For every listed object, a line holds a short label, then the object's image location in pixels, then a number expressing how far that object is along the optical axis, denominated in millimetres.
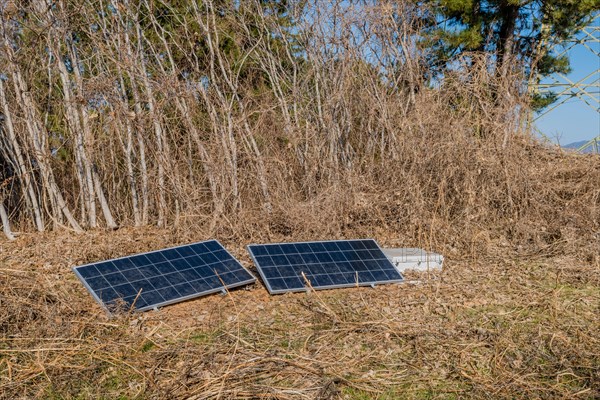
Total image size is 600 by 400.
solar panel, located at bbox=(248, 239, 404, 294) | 5570
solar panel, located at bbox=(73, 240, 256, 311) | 4969
